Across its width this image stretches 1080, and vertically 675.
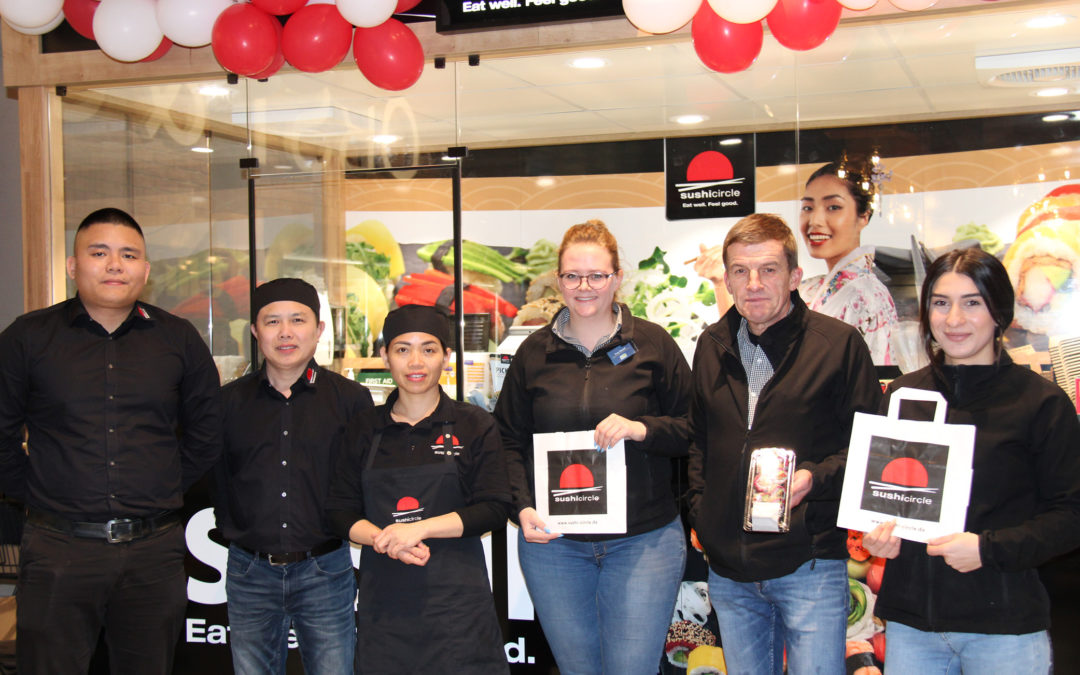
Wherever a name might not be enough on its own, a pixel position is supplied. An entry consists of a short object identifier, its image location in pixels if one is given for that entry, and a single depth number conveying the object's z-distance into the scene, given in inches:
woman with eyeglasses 99.7
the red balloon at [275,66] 162.6
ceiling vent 153.4
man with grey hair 88.7
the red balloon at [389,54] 152.9
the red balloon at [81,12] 168.4
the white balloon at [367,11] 146.8
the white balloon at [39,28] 169.8
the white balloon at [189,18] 156.3
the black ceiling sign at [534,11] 154.6
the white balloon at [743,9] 133.2
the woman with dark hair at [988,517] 78.5
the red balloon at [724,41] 140.6
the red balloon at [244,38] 150.8
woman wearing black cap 95.3
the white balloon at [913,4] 137.6
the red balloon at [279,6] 151.9
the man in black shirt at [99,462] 105.1
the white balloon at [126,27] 160.9
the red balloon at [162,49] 174.4
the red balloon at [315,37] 150.9
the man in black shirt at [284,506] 105.0
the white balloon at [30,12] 161.8
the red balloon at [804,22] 135.9
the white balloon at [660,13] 138.0
